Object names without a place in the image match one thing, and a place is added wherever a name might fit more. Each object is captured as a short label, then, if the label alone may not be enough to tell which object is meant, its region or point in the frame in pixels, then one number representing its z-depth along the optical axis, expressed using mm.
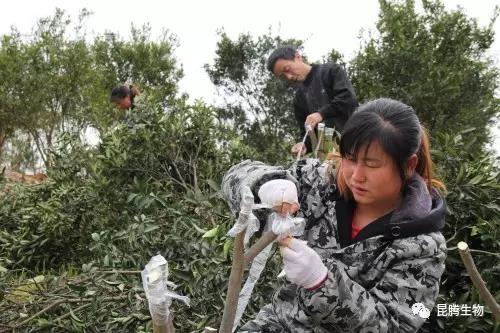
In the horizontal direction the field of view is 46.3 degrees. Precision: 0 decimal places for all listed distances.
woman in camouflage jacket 1187
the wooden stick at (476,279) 1495
